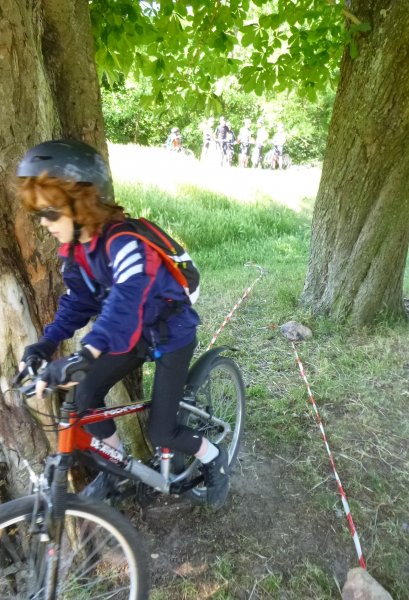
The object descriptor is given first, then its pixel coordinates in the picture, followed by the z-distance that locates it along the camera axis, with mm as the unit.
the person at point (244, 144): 25438
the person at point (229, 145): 24481
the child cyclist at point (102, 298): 1741
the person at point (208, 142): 25094
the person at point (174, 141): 26141
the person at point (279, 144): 26234
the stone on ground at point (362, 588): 2137
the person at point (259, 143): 26953
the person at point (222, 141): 24098
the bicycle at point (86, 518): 1796
